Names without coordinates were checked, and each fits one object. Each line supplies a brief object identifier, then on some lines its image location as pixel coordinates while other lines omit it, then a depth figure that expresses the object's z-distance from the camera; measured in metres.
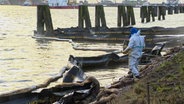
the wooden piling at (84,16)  39.12
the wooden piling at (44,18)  36.47
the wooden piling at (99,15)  41.09
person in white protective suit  12.37
